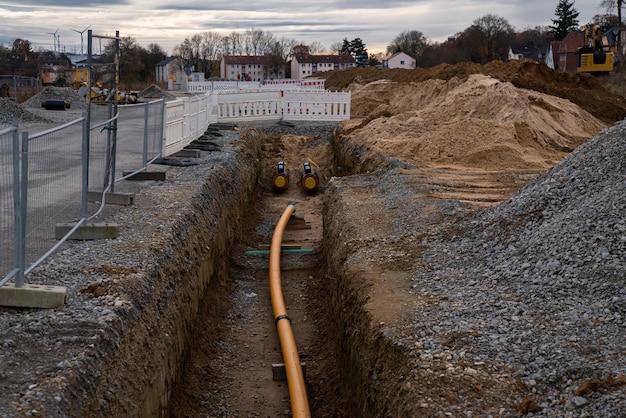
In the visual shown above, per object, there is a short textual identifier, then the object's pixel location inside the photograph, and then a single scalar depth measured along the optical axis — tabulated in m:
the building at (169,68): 87.72
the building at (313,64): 114.81
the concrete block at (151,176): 13.35
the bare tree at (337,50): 129.75
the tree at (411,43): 99.81
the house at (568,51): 84.66
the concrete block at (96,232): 8.75
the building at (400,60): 99.75
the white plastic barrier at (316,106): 28.86
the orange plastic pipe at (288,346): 7.26
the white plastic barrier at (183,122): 15.76
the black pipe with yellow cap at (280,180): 20.33
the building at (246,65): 114.03
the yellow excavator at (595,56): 39.50
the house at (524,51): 97.25
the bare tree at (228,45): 122.88
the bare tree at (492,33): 93.06
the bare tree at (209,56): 114.97
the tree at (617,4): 53.67
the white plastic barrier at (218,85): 48.39
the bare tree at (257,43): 127.19
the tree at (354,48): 126.25
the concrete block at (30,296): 6.27
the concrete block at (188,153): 16.52
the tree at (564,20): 90.56
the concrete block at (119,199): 10.66
